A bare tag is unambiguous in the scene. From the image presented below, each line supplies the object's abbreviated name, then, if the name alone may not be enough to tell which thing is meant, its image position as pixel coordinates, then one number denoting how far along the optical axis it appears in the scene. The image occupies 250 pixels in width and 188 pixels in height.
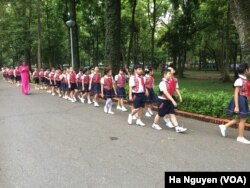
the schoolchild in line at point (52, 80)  11.36
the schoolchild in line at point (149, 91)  6.82
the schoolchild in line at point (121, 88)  7.67
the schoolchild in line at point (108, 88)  7.44
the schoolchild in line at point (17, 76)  17.42
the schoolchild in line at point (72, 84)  9.52
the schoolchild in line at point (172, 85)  5.22
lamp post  12.30
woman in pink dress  11.52
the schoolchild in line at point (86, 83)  9.03
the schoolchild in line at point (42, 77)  13.79
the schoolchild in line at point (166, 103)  5.11
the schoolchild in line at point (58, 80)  10.76
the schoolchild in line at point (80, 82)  9.45
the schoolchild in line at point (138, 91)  5.81
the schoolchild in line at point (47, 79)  12.52
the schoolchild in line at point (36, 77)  15.02
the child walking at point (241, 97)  4.49
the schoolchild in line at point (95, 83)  8.45
